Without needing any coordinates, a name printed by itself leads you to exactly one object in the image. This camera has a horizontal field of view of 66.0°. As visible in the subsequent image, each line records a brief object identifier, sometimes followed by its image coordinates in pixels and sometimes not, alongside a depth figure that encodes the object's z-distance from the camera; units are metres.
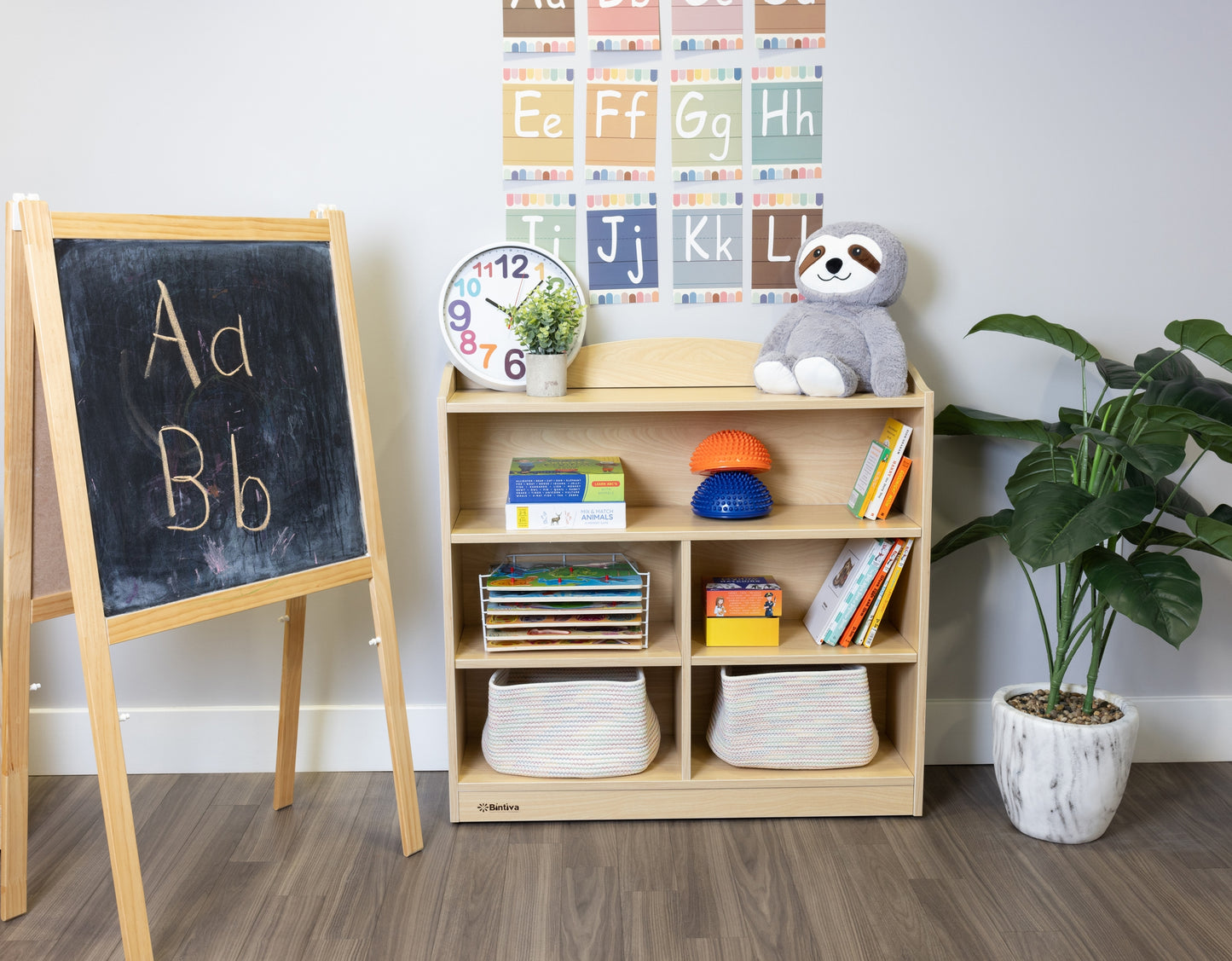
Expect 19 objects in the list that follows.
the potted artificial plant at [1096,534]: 1.70
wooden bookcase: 2.01
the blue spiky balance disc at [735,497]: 2.05
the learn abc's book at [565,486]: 2.00
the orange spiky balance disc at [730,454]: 2.05
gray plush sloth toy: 1.99
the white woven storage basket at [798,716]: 2.07
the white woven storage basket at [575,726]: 2.05
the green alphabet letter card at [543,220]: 2.15
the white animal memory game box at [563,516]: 2.00
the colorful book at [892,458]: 2.02
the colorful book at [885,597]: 2.04
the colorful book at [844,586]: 2.05
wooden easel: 1.49
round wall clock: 2.11
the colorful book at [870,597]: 2.04
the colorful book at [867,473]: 2.05
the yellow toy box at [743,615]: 2.09
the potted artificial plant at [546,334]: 1.99
